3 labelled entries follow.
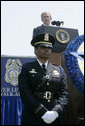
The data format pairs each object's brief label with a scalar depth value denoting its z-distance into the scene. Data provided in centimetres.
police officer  362
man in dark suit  704
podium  583
